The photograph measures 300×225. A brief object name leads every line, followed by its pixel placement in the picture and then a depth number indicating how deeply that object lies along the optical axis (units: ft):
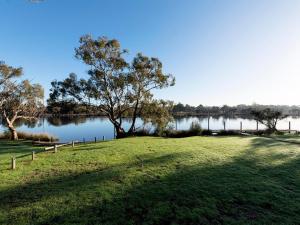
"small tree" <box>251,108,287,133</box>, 93.33
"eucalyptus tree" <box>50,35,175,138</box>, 76.77
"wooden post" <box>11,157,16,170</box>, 30.80
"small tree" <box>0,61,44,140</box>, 78.59
